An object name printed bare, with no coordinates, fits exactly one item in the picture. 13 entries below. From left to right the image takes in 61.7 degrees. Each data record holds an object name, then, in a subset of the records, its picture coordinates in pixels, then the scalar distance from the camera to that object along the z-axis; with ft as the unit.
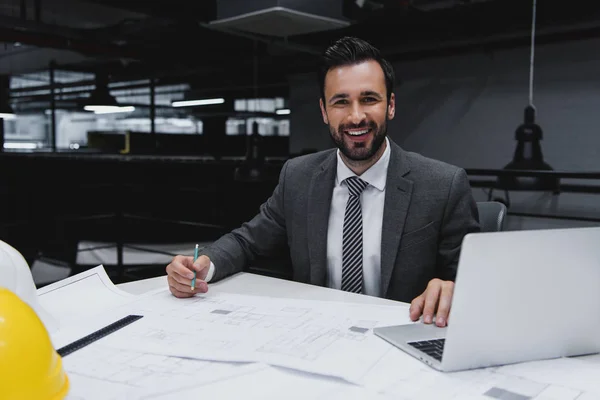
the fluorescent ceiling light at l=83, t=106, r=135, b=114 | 22.09
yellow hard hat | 1.92
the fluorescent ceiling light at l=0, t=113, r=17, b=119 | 23.77
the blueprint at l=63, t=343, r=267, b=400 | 2.45
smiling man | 4.82
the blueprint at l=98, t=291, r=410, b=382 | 2.81
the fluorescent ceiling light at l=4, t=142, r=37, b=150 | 36.58
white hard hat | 2.74
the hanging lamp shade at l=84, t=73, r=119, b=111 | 21.68
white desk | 2.41
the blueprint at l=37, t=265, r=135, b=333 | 3.67
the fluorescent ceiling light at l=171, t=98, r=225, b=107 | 33.78
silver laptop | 2.42
